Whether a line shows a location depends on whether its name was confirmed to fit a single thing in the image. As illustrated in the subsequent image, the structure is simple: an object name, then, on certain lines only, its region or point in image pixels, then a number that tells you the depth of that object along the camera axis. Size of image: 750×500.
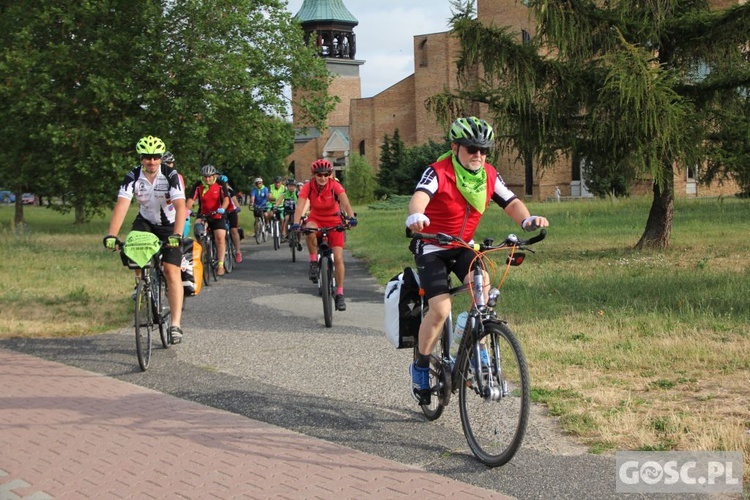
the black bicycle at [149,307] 8.61
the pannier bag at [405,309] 6.33
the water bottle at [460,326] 5.77
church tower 92.31
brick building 60.97
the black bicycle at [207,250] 16.50
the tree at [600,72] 17.12
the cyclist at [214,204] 16.21
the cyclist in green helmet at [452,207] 5.86
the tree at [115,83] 29.22
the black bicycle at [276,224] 25.38
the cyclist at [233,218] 17.02
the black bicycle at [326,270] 11.07
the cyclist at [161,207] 9.05
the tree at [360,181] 74.72
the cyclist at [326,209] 11.85
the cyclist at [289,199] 24.50
